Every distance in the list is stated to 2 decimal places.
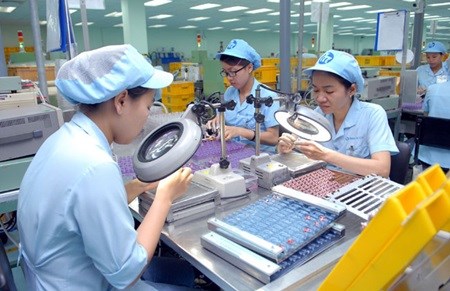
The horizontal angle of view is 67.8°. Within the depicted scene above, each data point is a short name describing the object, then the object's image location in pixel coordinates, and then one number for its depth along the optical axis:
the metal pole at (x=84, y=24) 1.87
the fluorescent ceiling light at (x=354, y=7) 11.20
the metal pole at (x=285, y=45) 2.65
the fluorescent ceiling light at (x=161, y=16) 12.26
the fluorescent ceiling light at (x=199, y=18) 13.02
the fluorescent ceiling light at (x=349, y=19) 14.66
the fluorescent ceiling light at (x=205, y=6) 10.15
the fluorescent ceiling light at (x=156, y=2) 9.39
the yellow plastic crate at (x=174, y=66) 7.69
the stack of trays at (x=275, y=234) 0.88
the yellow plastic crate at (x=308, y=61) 6.01
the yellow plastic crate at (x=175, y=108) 5.05
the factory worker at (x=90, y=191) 0.82
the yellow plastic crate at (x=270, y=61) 6.01
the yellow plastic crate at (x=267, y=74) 4.82
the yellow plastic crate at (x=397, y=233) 0.44
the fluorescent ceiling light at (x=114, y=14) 11.66
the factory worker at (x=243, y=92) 2.16
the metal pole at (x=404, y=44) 3.25
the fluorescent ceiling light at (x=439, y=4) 10.17
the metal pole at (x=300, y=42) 3.30
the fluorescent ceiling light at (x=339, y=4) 10.33
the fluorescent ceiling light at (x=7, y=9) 9.60
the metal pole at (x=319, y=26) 3.92
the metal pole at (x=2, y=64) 3.12
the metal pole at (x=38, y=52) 2.24
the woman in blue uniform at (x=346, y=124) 1.54
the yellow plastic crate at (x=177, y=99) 5.03
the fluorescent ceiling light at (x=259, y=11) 11.59
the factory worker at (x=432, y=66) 4.77
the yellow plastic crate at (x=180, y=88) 4.95
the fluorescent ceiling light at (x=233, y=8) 10.93
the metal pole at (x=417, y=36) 4.93
